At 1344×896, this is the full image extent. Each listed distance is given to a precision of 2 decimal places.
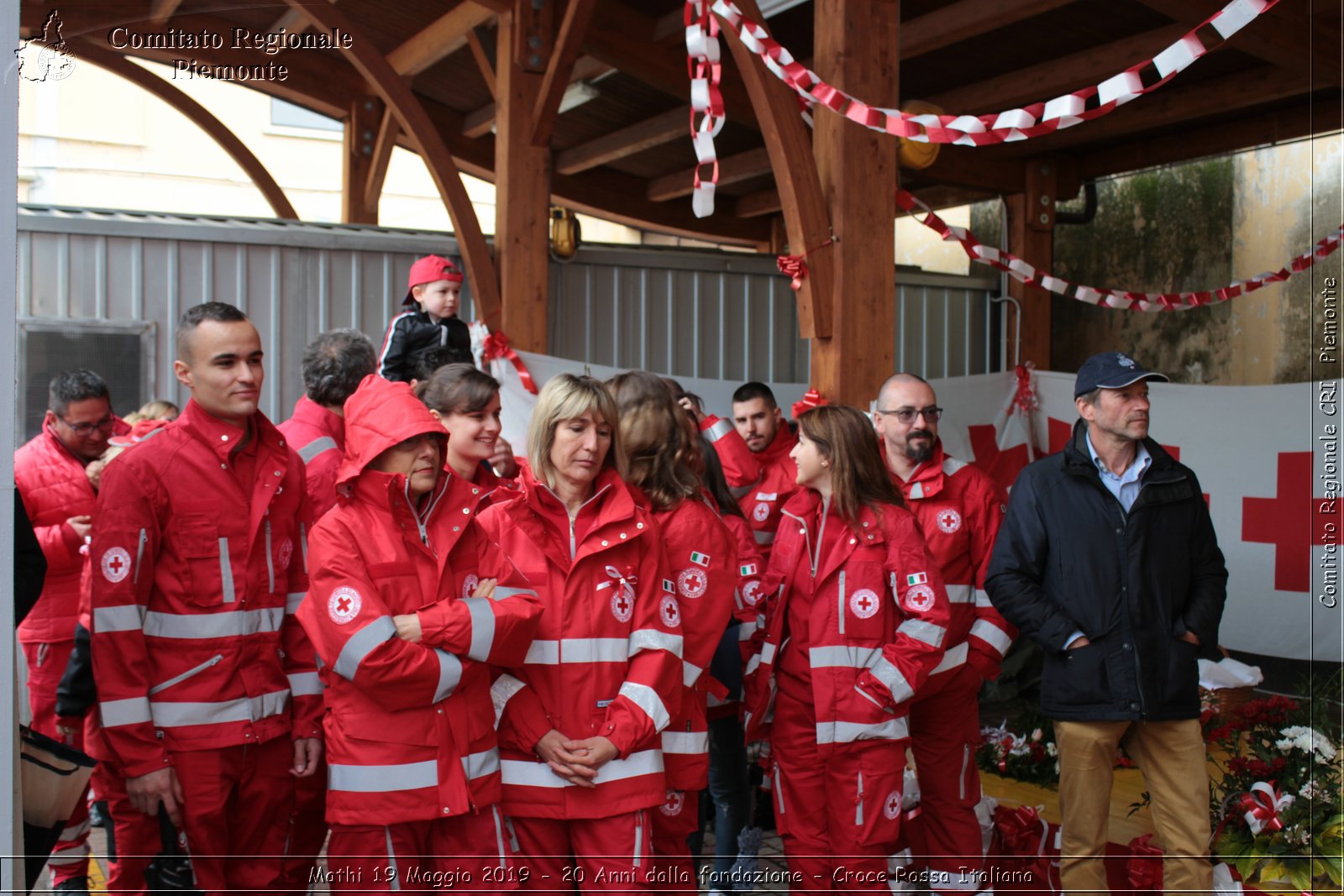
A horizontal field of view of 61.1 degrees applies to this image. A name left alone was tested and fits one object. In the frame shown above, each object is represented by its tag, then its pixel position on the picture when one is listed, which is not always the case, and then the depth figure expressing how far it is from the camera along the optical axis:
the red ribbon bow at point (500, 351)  7.07
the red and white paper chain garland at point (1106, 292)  5.83
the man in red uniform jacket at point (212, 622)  2.94
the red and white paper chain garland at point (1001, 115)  3.25
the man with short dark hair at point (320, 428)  3.47
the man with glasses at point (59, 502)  4.50
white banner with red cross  5.75
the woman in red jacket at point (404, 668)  2.73
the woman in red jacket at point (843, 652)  3.45
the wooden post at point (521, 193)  7.22
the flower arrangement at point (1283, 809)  3.92
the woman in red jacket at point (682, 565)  3.25
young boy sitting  5.72
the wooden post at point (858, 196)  4.88
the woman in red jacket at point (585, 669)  2.91
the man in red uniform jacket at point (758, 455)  4.77
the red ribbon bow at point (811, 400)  4.90
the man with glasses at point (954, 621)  4.06
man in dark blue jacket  3.53
